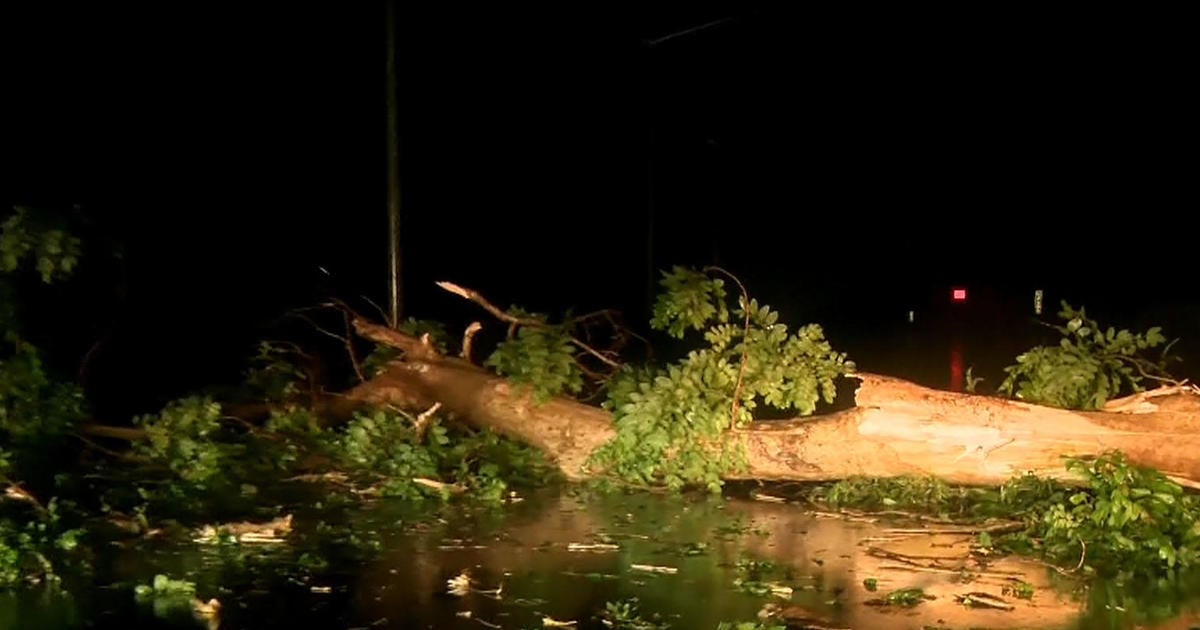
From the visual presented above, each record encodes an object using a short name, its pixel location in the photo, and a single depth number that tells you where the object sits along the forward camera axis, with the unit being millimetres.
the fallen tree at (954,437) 7773
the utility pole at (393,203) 11297
